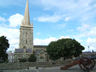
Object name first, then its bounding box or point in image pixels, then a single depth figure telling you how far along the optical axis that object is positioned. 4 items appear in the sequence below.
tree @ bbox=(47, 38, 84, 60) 29.34
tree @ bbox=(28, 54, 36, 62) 43.95
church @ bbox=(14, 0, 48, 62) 54.99
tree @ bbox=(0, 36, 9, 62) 26.30
